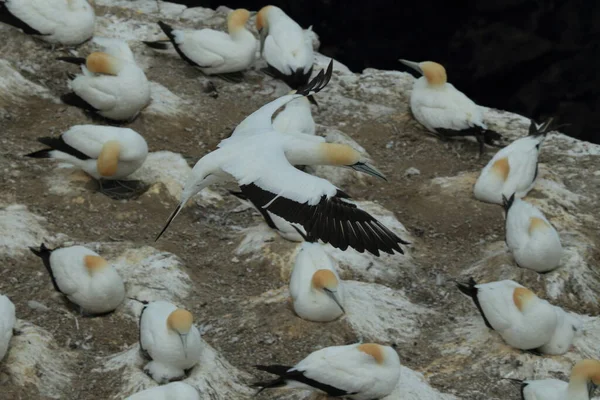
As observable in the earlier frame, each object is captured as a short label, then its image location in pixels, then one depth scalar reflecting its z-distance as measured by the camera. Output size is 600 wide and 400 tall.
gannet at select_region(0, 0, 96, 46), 20.66
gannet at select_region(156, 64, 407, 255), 13.67
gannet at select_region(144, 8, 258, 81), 21.50
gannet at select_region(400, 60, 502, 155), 20.23
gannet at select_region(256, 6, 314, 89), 21.20
